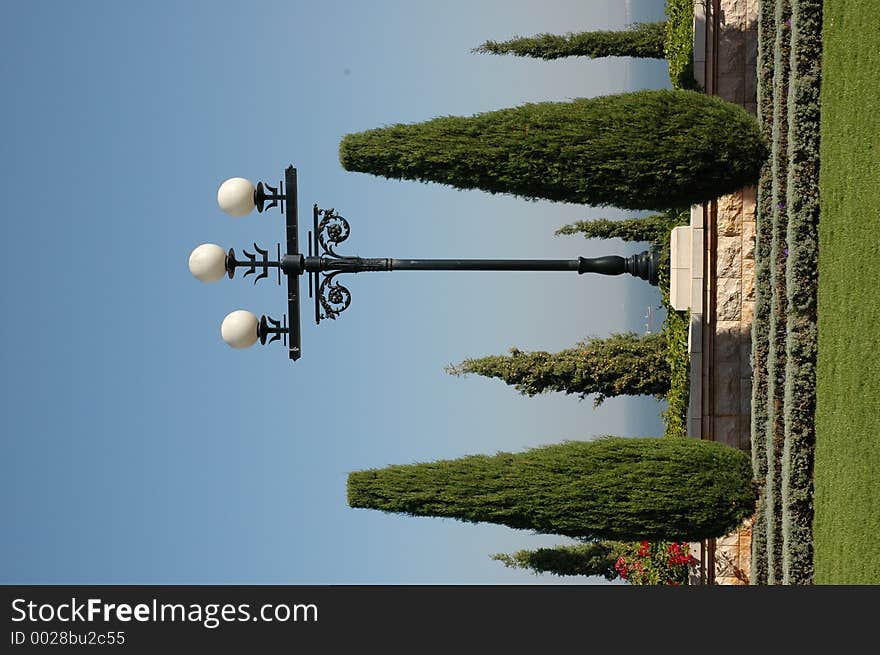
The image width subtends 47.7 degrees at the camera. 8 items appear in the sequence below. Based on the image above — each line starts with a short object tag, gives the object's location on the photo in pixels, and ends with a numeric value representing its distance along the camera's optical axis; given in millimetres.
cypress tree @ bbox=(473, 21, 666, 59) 24438
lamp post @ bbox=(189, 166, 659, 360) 11570
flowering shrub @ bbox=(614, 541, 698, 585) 16062
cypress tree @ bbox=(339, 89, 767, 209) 11172
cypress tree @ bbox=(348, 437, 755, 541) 10789
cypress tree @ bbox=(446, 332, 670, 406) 21828
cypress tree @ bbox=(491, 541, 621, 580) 21656
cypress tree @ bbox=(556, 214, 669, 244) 23906
